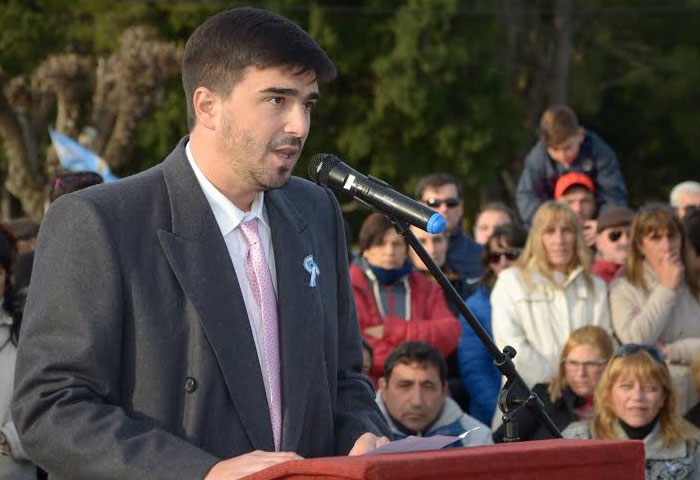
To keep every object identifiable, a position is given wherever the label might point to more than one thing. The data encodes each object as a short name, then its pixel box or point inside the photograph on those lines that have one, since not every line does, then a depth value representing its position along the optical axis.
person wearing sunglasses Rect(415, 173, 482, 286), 14.83
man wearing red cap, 15.79
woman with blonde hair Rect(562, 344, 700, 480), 10.67
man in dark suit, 5.09
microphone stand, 5.87
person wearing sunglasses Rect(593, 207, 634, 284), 14.82
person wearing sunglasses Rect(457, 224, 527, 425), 12.67
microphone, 5.44
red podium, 4.30
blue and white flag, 25.85
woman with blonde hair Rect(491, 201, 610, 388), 12.49
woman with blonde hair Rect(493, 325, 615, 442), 11.67
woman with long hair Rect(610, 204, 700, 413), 12.58
